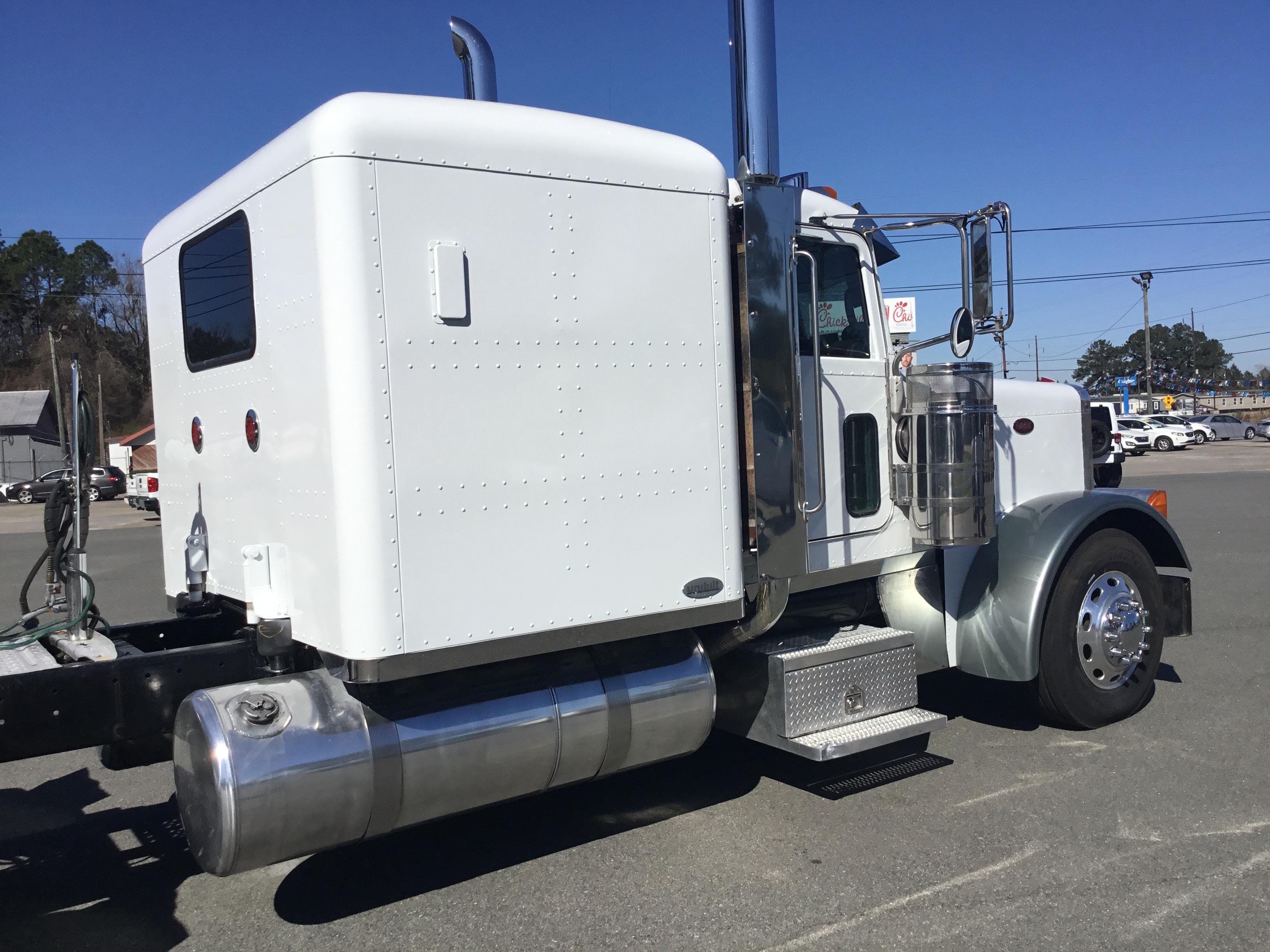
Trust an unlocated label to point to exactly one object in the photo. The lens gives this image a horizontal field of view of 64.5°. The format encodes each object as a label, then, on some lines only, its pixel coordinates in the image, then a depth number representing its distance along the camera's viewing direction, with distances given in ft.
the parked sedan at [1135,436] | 132.05
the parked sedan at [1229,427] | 160.15
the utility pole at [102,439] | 157.38
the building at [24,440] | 165.48
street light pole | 197.88
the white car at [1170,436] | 136.67
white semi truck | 10.44
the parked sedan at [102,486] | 107.65
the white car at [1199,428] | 143.84
